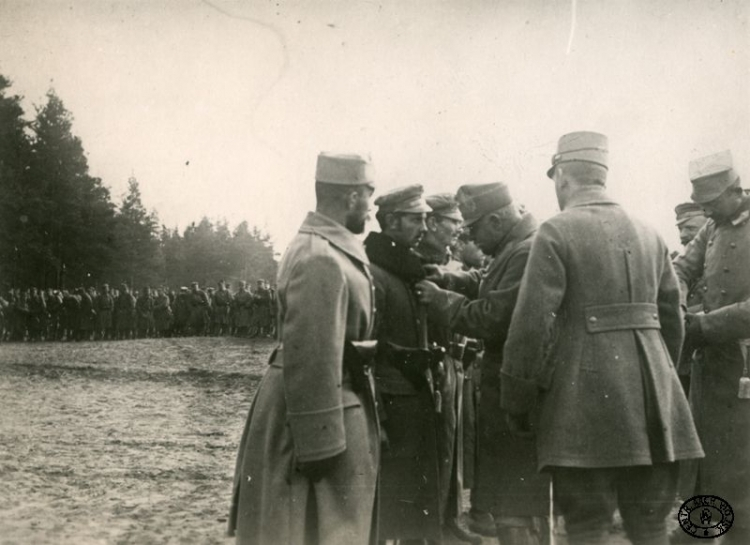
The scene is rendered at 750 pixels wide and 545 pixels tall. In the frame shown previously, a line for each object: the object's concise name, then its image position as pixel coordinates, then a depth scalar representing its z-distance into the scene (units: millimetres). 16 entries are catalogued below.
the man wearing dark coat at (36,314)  27359
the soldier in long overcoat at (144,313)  31078
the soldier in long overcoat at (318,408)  3027
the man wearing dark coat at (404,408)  4207
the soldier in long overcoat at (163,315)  31359
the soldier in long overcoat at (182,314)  31328
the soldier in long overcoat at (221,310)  31047
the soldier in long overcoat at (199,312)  31125
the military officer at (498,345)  3902
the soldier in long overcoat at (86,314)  29109
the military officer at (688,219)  6907
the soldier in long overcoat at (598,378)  3186
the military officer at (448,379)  4566
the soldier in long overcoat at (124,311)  30438
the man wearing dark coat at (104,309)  29766
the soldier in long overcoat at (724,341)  4391
